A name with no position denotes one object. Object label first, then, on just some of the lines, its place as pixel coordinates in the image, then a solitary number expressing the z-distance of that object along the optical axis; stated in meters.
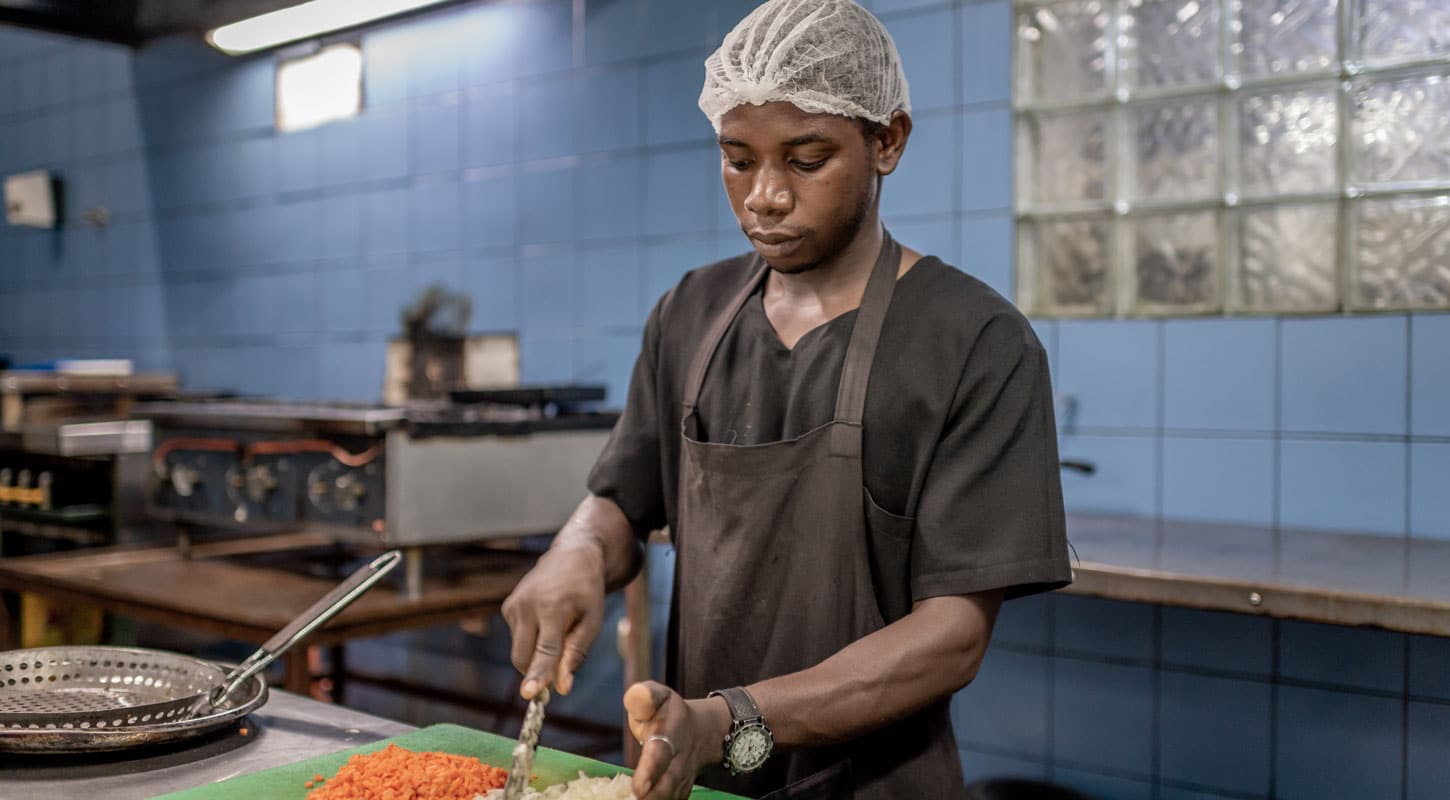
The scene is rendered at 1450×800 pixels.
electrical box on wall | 5.39
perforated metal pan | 1.30
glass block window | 2.44
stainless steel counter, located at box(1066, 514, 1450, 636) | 1.87
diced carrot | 1.17
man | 1.33
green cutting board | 1.20
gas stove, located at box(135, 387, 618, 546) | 2.72
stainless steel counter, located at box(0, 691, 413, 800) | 1.25
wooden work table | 2.60
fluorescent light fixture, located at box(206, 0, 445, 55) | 3.12
